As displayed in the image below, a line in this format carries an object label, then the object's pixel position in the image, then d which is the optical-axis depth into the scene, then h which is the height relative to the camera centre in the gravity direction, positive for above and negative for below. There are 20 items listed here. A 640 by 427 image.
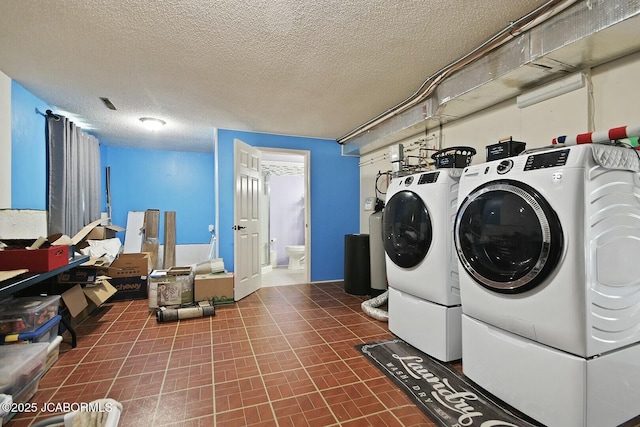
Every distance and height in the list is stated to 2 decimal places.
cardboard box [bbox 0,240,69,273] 1.77 -0.28
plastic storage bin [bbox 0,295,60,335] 1.82 -0.65
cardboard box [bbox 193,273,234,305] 3.29 -0.88
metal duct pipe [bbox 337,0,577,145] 1.52 +1.08
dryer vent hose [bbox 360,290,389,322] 2.82 -1.01
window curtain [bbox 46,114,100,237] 3.24 +0.47
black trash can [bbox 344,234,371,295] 3.84 -0.75
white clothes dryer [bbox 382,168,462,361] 1.98 -0.37
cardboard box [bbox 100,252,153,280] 3.55 -0.65
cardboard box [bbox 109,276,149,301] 3.57 -0.92
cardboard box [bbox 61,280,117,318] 2.47 -0.77
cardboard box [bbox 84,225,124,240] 3.69 -0.24
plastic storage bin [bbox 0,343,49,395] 1.44 -0.80
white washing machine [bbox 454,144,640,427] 1.23 -0.34
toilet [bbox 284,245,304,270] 5.41 -0.83
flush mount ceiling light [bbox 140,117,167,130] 3.67 +1.20
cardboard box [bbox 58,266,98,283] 2.65 -0.57
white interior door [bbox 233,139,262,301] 3.58 -0.10
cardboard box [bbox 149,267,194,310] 3.15 -0.84
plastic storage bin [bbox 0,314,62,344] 1.77 -0.78
